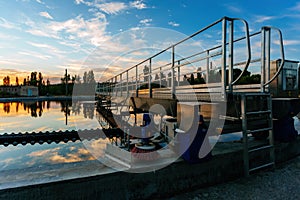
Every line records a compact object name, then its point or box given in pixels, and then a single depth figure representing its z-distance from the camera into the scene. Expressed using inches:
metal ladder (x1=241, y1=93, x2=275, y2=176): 97.2
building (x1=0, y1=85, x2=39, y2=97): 1523.1
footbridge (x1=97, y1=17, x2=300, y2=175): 96.4
